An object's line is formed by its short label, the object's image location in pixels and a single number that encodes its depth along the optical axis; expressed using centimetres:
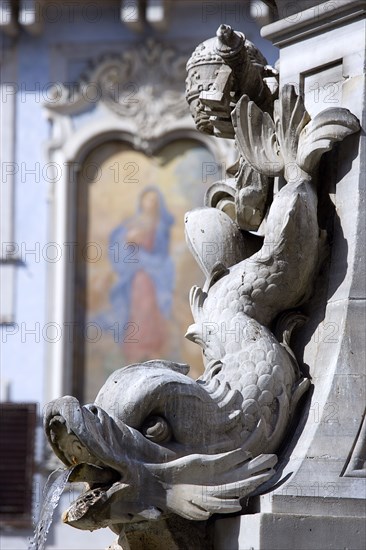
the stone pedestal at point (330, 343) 709
